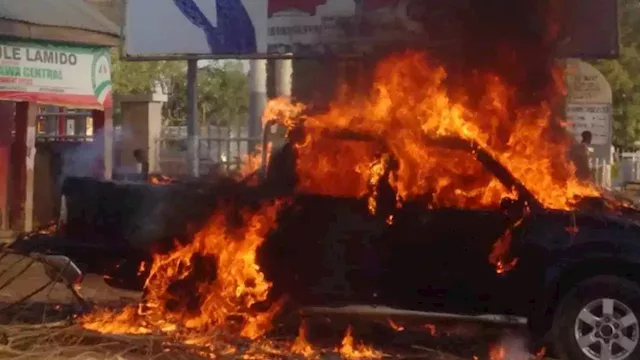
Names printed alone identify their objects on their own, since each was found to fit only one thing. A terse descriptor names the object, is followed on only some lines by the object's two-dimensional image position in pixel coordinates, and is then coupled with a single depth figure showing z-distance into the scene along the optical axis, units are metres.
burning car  8.02
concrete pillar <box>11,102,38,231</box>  16.80
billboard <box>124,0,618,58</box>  15.12
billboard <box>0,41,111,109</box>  15.57
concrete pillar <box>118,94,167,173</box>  18.88
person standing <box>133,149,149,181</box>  15.88
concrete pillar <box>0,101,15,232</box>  16.84
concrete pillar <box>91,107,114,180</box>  17.39
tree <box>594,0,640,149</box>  34.53
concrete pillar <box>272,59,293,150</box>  17.45
